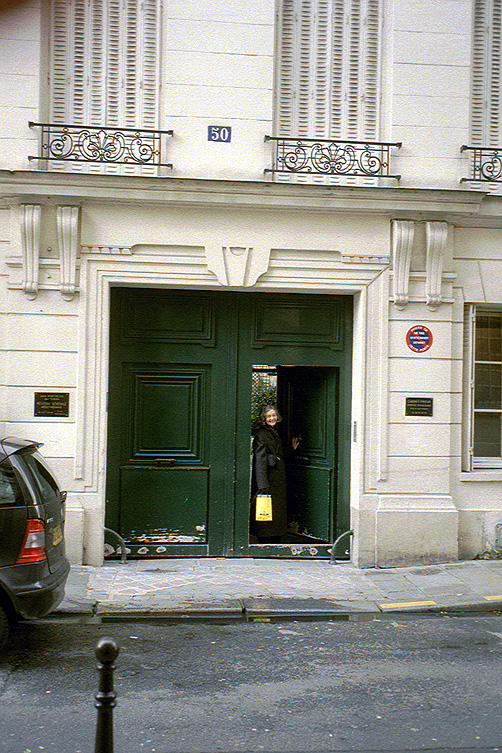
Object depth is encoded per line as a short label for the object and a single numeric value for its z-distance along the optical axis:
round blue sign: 9.37
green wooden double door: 9.45
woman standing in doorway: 9.94
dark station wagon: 5.57
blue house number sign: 9.05
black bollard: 3.28
